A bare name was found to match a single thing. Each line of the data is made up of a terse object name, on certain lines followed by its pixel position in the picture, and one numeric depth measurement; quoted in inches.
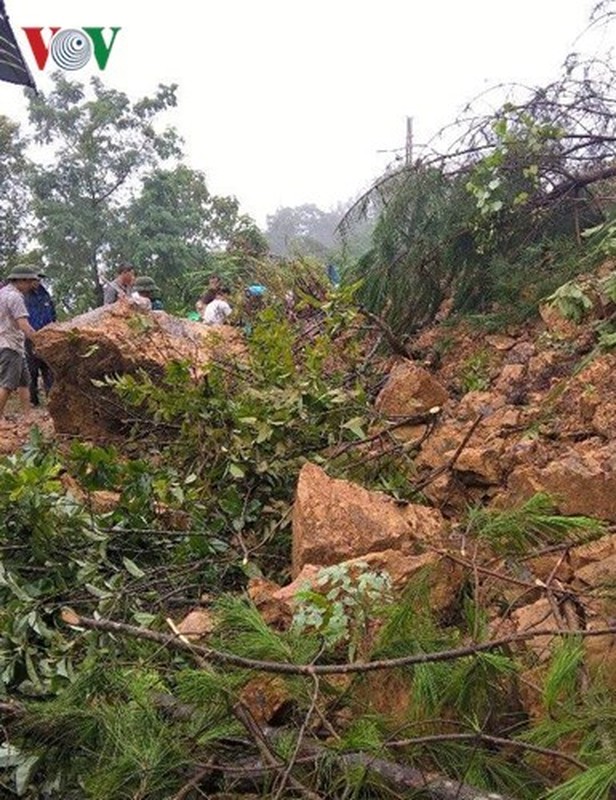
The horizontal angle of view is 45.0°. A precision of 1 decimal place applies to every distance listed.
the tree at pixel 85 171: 597.0
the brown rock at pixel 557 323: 138.3
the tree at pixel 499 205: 161.5
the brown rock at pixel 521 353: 142.8
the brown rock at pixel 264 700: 61.9
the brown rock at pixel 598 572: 68.8
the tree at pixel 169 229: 571.5
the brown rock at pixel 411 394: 129.7
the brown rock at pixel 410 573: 70.6
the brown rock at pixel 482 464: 103.2
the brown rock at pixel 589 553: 75.5
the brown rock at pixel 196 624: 70.5
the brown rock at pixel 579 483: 85.5
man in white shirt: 242.5
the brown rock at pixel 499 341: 153.7
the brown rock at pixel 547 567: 74.4
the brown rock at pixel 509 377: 133.6
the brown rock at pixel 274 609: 75.2
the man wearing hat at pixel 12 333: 199.2
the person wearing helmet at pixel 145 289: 246.1
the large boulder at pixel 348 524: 86.5
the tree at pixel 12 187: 647.3
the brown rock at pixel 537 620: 59.7
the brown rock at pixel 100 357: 156.8
